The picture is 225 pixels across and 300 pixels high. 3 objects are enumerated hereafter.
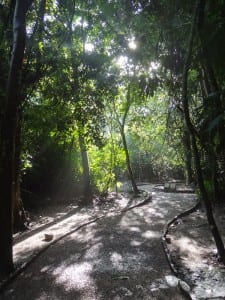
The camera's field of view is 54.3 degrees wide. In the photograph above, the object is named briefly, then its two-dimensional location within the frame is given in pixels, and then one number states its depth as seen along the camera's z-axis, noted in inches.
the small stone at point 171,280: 134.6
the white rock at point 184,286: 124.2
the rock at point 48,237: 218.7
